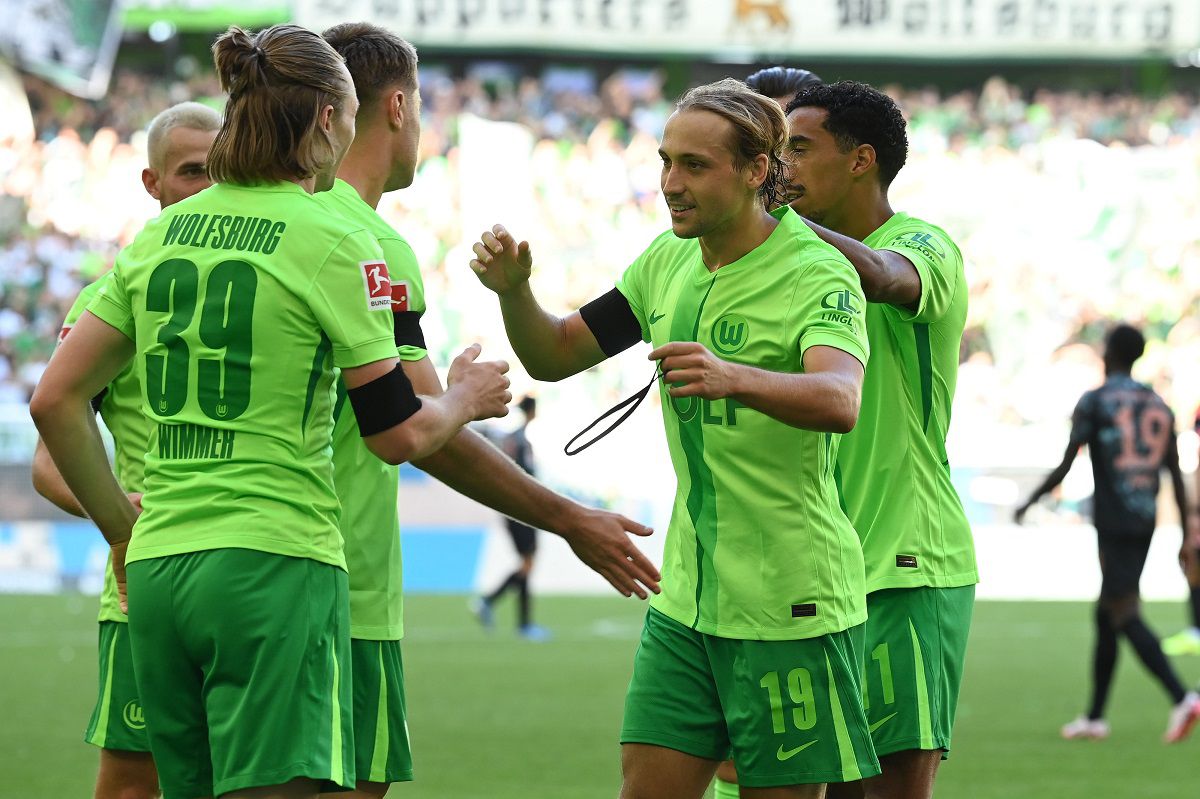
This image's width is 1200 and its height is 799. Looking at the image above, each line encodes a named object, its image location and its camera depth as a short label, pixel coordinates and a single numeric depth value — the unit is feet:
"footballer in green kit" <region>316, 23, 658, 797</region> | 24.88
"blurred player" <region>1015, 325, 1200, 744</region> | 63.41
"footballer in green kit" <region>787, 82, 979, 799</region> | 28.60
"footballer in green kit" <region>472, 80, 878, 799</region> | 25.21
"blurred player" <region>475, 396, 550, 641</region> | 92.38
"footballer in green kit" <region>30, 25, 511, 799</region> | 20.99
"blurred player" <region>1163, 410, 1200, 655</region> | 68.38
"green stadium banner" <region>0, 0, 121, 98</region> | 162.91
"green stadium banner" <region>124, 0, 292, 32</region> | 170.50
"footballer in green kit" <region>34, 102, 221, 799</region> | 28.81
